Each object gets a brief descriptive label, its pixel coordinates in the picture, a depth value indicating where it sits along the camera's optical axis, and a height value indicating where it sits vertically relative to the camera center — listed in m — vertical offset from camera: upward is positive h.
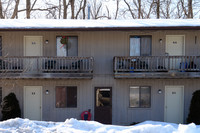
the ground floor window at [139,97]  11.42 -2.31
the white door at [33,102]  11.56 -2.64
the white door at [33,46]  11.59 +0.83
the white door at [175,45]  11.55 +0.89
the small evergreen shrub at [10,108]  10.79 -2.81
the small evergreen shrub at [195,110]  10.60 -2.88
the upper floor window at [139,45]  11.52 +0.89
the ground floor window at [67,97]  11.38 -2.30
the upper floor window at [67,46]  11.50 +0.83
